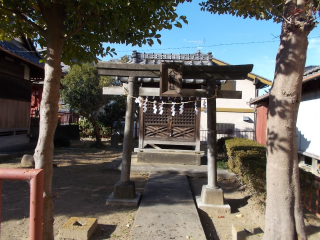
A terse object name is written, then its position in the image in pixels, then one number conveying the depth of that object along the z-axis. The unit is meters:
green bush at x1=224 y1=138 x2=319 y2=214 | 4.49
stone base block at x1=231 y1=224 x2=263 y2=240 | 3.57
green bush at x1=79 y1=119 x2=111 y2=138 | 19.41
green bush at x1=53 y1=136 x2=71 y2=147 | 13.59
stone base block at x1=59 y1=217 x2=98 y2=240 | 3.56
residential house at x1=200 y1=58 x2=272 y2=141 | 18.42
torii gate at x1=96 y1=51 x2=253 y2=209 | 5.19
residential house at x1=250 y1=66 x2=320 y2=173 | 7.93
